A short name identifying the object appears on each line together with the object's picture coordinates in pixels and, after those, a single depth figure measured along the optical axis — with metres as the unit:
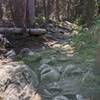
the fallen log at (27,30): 5.26
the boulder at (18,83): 2.65
